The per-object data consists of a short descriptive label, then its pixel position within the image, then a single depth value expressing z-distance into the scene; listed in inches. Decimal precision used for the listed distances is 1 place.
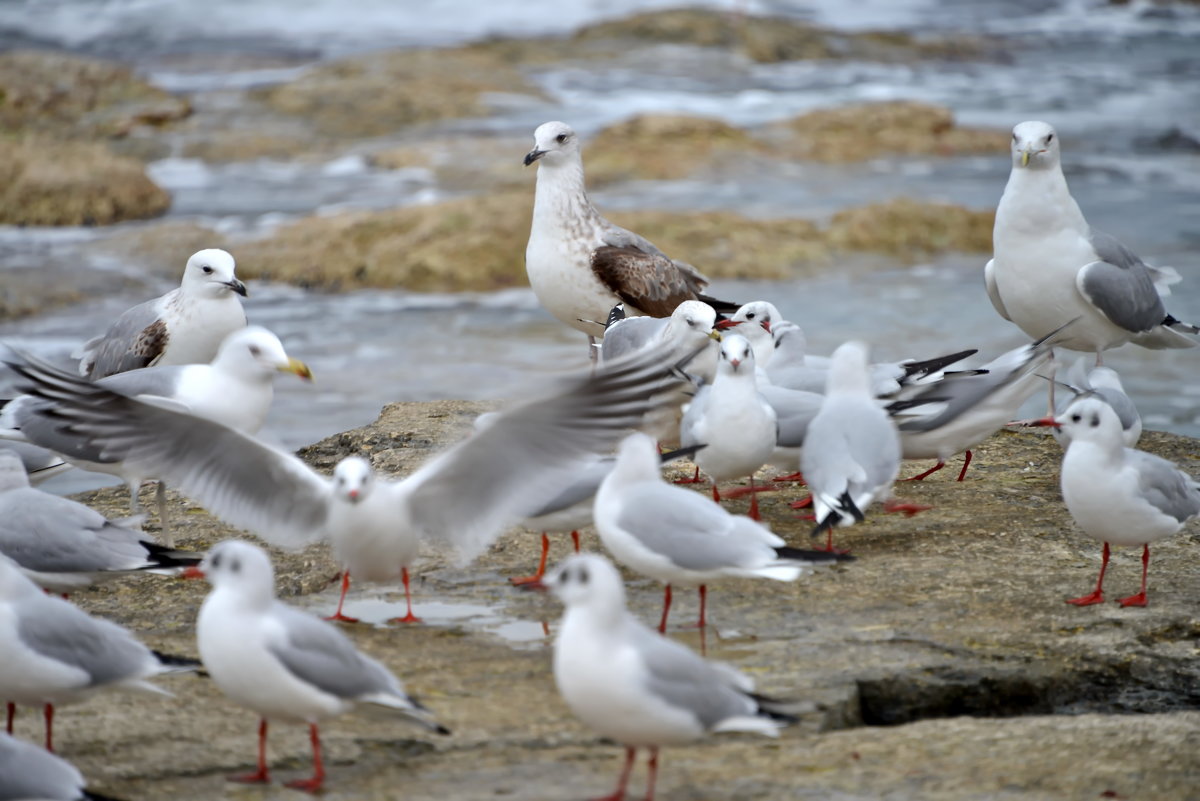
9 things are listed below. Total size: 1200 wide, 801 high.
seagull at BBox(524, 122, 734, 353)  557.9
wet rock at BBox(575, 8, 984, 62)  2102.6
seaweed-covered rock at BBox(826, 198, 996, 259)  1065.5
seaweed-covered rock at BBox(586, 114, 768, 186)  1293.1
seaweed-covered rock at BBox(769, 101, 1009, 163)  1395.2
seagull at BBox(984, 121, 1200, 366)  500.1
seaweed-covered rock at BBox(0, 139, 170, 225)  1152.2
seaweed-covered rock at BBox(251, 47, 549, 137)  1560.0
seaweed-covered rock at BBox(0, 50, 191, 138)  1505.9
